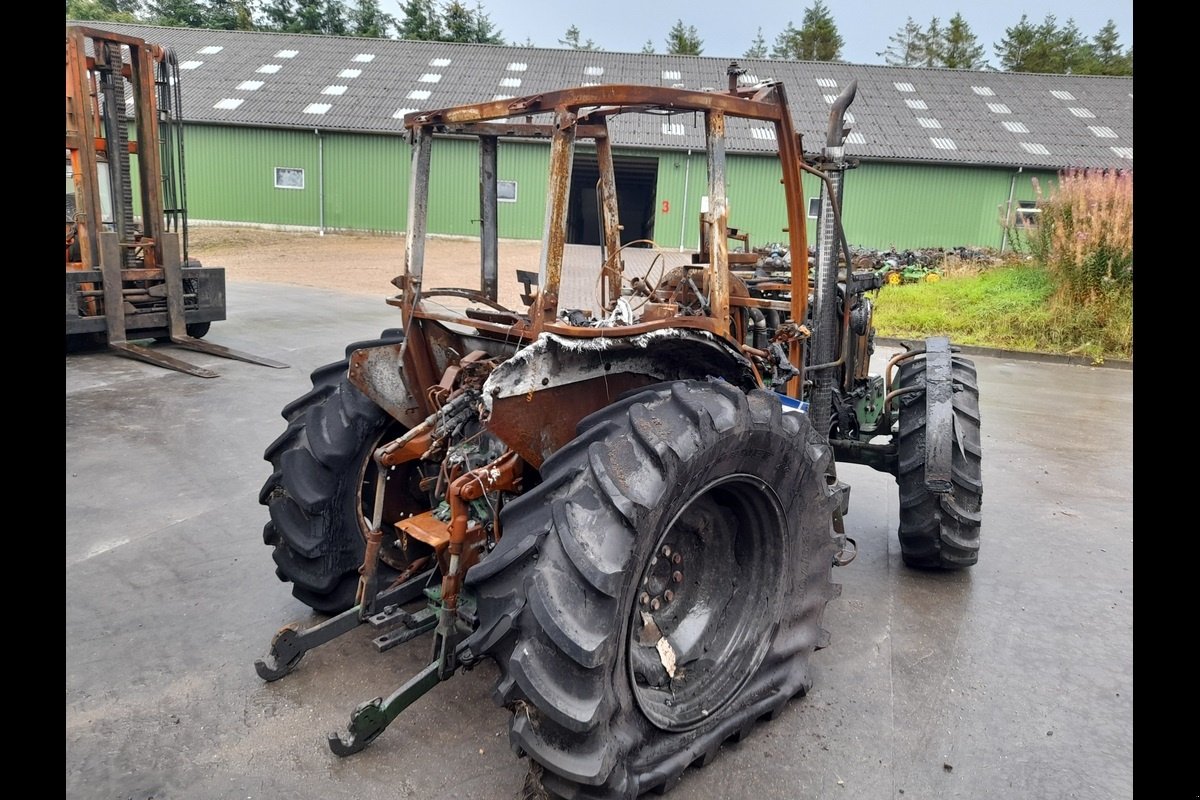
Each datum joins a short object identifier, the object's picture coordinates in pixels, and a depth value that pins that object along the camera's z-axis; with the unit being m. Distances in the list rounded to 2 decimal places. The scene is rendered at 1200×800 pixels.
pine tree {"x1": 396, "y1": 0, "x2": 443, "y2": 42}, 41.62
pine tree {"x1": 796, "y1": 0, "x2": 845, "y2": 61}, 53.00
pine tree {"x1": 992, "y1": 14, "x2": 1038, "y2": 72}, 47.53
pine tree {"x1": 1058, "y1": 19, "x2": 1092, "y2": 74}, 44.84
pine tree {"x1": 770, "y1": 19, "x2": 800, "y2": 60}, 54.31
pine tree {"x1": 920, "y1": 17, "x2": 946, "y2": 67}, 53.00
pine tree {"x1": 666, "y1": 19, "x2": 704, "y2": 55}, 50.94
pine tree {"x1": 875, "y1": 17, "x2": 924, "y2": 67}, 53.66
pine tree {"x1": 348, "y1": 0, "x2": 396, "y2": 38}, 42.44
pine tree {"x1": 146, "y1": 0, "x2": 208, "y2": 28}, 42.59
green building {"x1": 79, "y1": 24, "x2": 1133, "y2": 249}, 22.36
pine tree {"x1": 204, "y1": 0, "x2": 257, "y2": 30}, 41.56
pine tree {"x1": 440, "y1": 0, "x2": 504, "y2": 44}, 41.25
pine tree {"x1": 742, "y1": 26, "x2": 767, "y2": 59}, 58.34
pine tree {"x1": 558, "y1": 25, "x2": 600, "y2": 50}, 55.01
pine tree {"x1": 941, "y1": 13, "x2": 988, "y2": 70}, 50.94
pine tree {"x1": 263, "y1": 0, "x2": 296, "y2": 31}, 42.53
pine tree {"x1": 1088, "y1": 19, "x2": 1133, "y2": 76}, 43.25
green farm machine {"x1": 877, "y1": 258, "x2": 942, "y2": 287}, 17.22
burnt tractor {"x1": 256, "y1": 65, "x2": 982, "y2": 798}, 2.50
